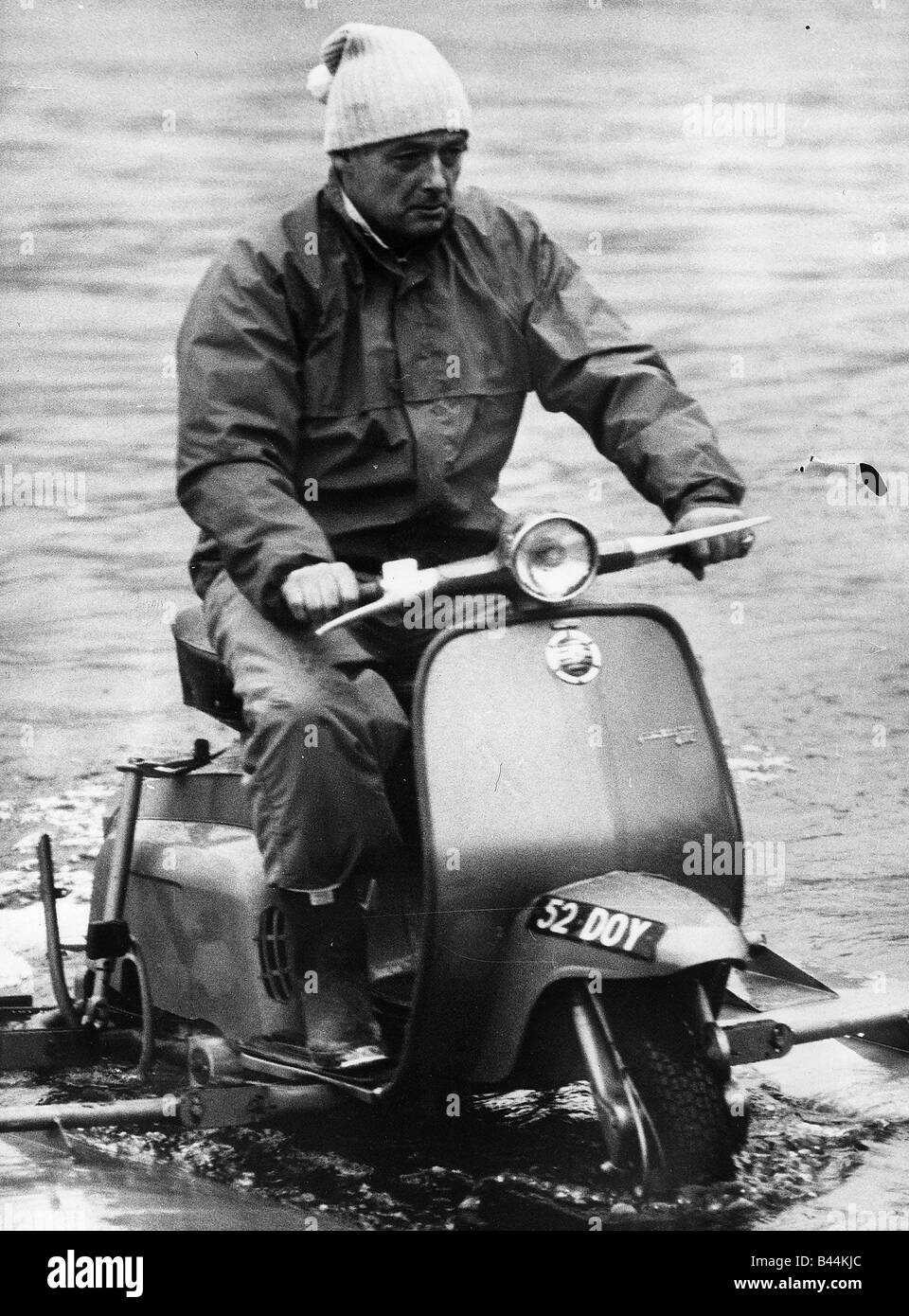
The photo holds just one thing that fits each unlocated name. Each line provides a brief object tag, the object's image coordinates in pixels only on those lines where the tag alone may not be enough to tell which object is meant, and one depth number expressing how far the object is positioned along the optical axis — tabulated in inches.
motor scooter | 216.2
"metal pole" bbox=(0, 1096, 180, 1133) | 238.4
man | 241.1
